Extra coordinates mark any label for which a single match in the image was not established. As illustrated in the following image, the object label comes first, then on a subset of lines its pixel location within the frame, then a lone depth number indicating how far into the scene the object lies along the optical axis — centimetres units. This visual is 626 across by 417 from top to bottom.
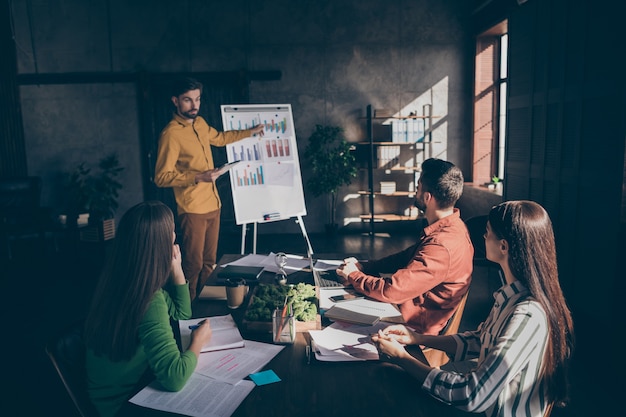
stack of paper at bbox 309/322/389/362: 159
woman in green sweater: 146
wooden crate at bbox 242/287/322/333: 179
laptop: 228
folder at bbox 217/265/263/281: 235
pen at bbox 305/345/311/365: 157
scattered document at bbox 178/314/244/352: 167
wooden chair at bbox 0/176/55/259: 584
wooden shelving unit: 699
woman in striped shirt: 130
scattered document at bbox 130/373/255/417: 131
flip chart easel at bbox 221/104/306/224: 489
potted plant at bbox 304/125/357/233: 687
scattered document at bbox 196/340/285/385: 150
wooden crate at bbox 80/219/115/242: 624
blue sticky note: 144
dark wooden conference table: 131
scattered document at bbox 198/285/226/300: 216
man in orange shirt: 203
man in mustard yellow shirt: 372
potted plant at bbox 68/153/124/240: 631
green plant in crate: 182
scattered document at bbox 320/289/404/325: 183
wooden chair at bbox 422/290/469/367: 208
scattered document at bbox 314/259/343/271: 255
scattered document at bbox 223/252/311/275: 259
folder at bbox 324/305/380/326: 180
